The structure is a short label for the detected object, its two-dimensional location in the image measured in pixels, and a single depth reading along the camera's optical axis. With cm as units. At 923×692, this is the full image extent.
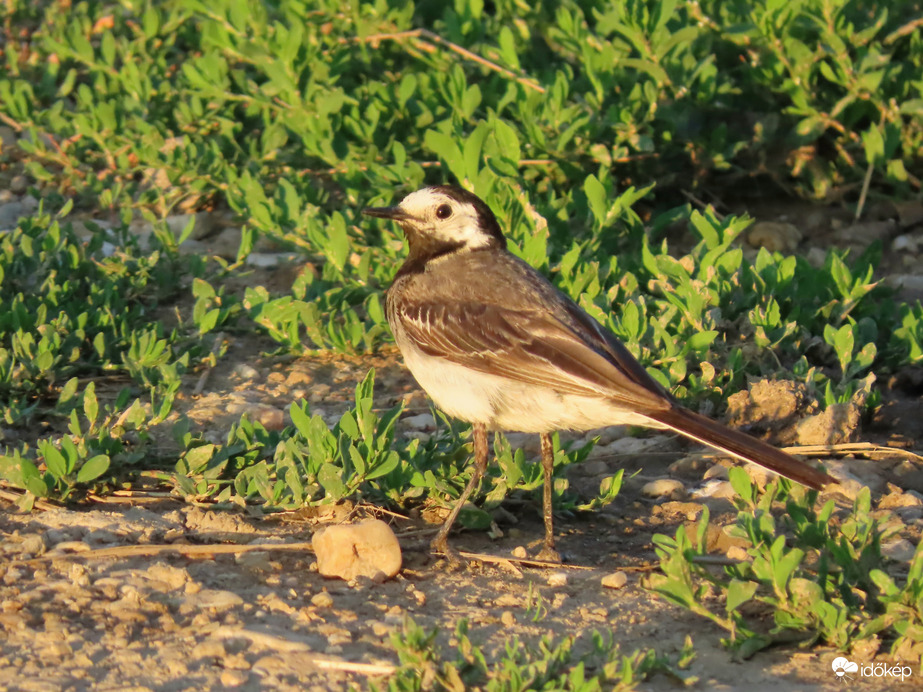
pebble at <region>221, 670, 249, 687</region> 754
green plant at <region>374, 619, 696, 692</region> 730
